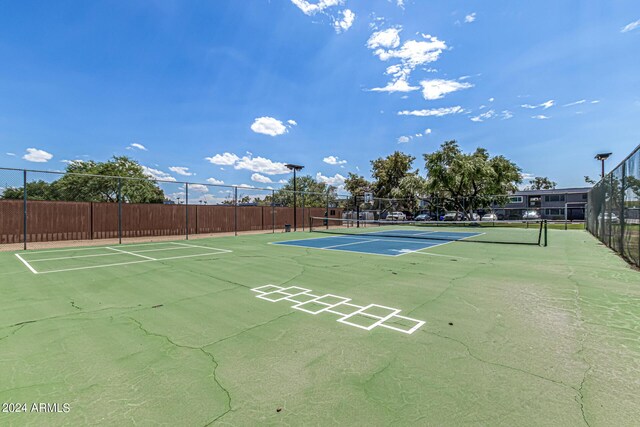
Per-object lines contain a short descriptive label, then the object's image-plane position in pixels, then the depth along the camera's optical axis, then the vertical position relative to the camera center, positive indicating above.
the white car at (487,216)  35.04 -0.82
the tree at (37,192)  12.62 +0.97
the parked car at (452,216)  28.34 -0.63
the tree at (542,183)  91.25 +8.16
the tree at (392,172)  43.47 +5.86
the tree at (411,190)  36.06 +2.58
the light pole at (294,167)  24.98 +3.82
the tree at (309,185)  64.25 +5.72
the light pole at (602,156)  22.00 +4.02
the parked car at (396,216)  34.31 -0.74
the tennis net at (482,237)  13.64 -1.50
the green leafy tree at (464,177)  27.86 +3.25
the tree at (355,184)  49.41 +4.57
